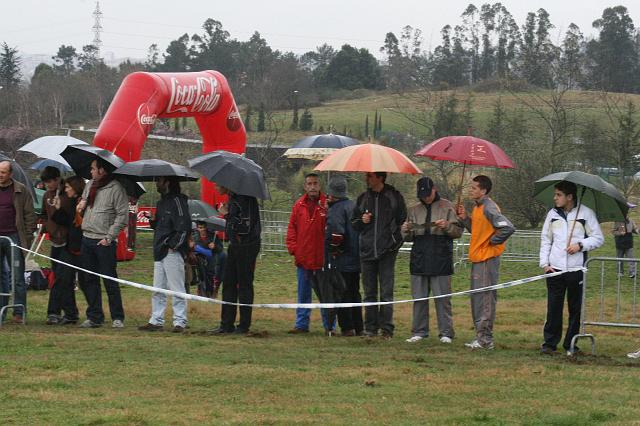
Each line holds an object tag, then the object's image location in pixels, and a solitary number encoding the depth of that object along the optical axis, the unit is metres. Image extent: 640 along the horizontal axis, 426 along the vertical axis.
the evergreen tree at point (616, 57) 113.12
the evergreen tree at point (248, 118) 72.80
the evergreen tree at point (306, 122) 77.69
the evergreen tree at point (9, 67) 88.81
